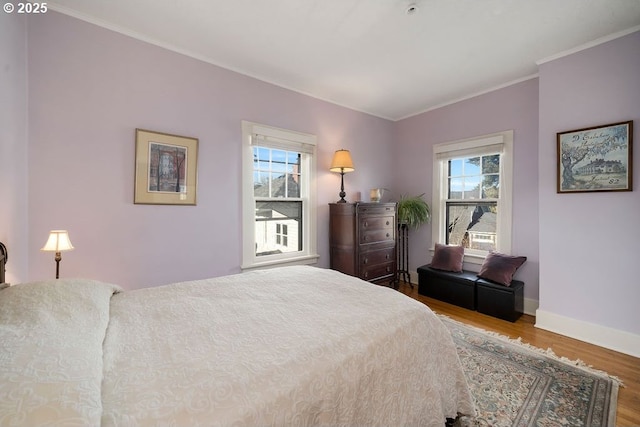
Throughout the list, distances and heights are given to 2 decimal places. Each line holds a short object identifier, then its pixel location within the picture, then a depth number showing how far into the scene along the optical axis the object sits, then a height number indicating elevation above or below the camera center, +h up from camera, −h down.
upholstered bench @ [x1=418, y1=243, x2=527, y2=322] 2.94 -0.85
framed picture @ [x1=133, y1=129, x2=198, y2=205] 2.32 +0.41
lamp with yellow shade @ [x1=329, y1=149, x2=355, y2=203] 3.43 +0.68
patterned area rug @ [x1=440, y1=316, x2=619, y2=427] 1.56 -1.20
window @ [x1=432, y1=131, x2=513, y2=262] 3.29 +0.29
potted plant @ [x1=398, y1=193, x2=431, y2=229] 3.95 +0.03
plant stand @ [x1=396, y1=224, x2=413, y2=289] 4.33 -0.63
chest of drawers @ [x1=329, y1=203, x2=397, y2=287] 3.32 -0.35
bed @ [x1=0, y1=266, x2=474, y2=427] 0.67 -0.51
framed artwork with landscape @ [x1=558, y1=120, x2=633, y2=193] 2.26 +0.51
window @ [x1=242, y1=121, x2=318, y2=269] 2.94 +0.21
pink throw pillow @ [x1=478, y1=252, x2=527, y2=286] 3.00 -0.63
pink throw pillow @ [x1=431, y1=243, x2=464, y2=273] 3.54 -0.61
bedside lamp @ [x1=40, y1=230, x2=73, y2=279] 1.74 -0.21
